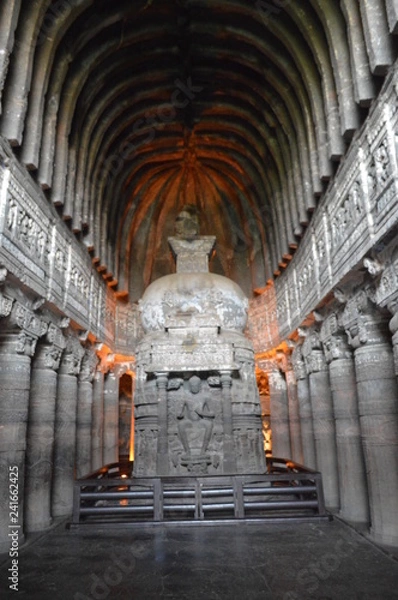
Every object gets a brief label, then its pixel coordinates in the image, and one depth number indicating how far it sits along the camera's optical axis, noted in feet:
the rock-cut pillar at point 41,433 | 28.63
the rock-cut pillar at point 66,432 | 33.55
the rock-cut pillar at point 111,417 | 51.26
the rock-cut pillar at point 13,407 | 23.75
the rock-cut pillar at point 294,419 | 48.08
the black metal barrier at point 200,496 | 25.61
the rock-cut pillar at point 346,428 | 29.28
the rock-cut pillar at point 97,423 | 45.55
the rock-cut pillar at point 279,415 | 53.57
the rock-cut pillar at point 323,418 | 35.42
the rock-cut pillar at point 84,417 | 40.70
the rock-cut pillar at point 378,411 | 23.94
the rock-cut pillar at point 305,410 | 41.87
